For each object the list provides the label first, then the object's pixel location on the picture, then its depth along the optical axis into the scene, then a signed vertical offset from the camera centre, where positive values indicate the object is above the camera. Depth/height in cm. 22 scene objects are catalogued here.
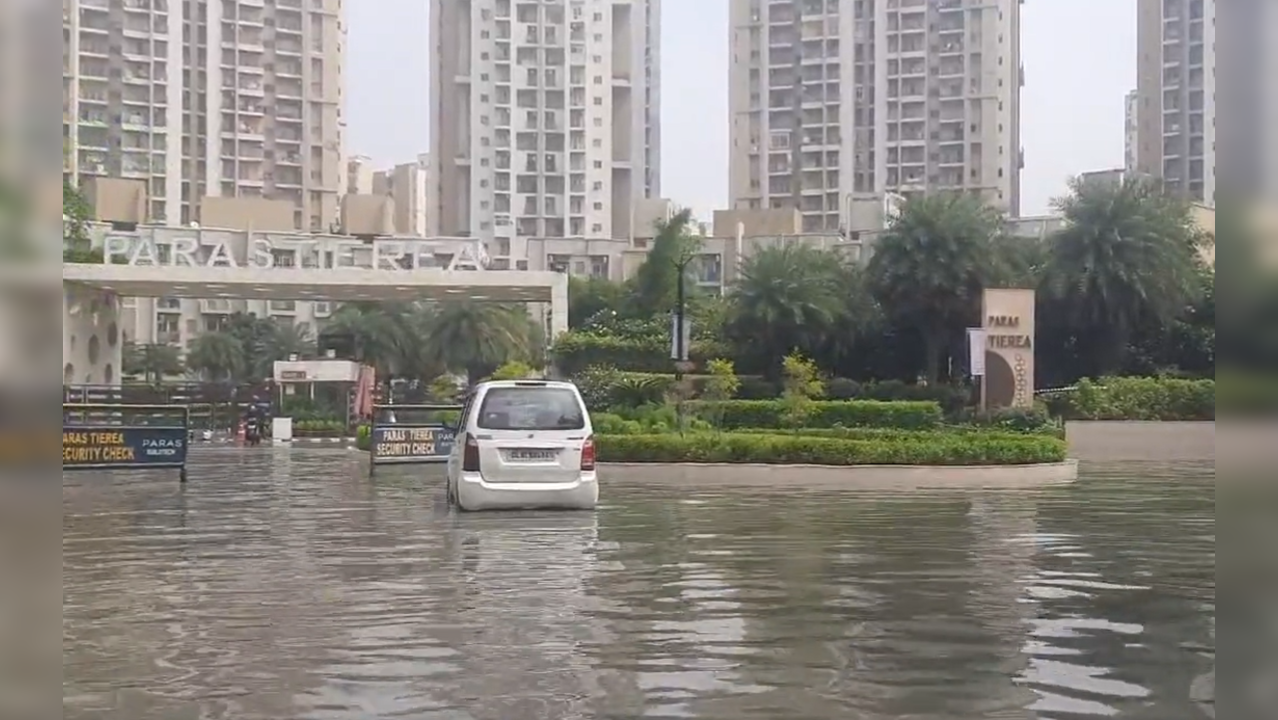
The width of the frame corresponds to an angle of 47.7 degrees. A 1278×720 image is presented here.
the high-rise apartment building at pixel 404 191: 13162 +1489
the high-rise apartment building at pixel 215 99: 10606 +1937
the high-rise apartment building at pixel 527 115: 11462 +1887
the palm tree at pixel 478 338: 6456 +58
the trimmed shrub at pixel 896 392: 3828 -111
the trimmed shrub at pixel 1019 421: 3144 -155
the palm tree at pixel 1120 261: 3966 +251
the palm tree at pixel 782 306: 4078 +128
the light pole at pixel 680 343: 3484 +19
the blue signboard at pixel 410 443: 2566 -168
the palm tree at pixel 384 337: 7038 +66
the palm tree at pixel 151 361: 8269 -63
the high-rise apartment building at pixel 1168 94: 9031 +1717
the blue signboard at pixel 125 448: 2088 -146
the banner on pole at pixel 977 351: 3188 +1
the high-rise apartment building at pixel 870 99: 10944 +1974
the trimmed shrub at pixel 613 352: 4078 -3
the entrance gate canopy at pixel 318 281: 3991 +195
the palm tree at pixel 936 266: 4019 +239
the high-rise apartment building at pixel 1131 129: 10494 +1676
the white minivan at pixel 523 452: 1554 -109
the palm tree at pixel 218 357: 8106 -38
